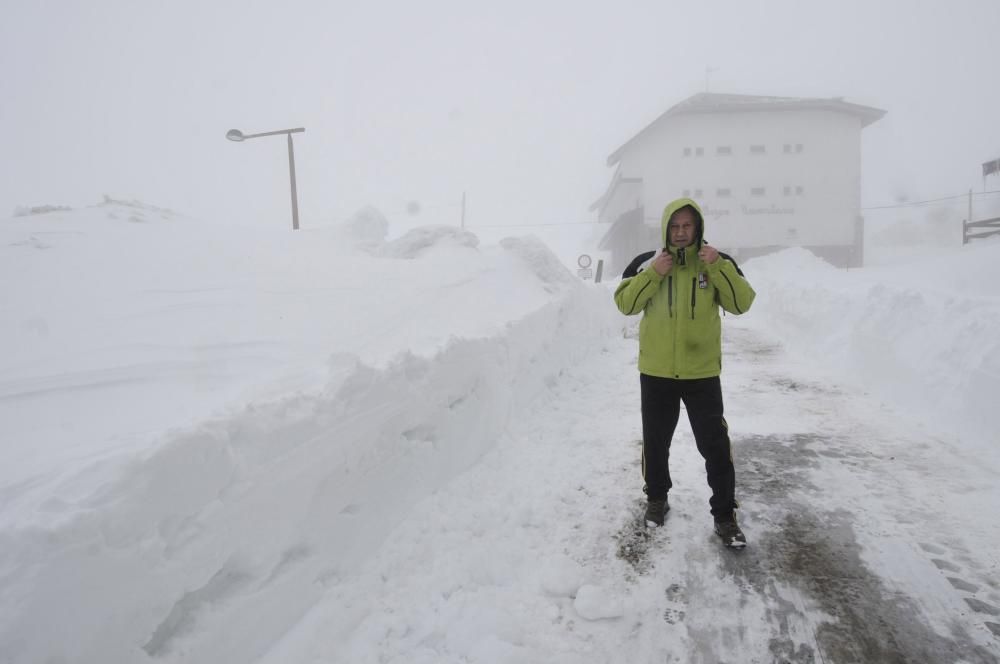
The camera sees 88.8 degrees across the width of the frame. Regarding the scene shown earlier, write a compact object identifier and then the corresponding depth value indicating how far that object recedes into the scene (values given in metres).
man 3.03
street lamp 12.21
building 33.22
